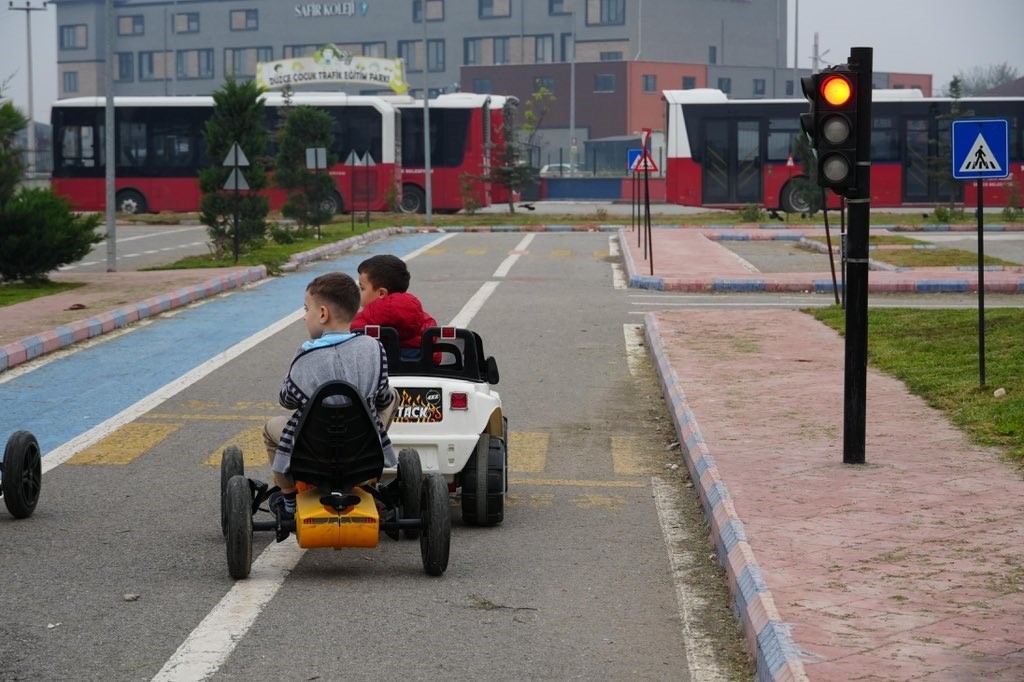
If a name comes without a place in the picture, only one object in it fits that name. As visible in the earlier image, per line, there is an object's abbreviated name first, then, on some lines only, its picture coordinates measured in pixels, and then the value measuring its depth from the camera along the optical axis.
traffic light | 9.21
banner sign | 55.28
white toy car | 7.88
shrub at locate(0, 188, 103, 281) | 22.73
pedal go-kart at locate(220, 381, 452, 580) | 6.66
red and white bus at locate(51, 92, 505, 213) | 47.22
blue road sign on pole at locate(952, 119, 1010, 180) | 12.59
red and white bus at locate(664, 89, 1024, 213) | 46.06
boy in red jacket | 8.21
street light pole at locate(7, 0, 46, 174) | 75.75
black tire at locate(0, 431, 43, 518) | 8.01
